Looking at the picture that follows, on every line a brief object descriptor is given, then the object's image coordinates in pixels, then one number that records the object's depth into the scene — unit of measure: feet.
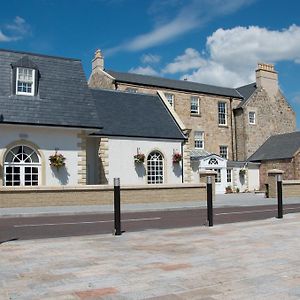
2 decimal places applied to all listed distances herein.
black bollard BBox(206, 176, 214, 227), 40.29
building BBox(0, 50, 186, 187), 74.28
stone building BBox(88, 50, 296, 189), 127.13
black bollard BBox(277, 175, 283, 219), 46.60
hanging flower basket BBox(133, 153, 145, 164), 89.10
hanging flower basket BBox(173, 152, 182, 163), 93.91
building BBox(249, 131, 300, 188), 117.50
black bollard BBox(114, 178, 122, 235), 34.65
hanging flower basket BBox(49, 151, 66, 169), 75.20
